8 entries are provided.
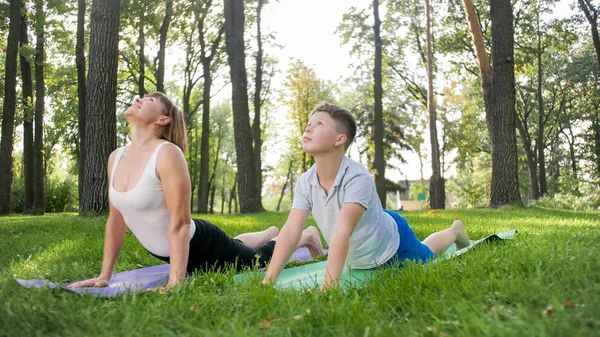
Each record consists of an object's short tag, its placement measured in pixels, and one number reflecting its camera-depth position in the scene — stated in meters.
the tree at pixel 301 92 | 32.66
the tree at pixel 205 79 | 22.61
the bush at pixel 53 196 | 24.98
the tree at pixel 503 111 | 12.75
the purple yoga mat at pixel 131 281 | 3.11
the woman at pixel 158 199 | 3.50
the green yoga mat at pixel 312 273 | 3.39
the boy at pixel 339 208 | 3.36
